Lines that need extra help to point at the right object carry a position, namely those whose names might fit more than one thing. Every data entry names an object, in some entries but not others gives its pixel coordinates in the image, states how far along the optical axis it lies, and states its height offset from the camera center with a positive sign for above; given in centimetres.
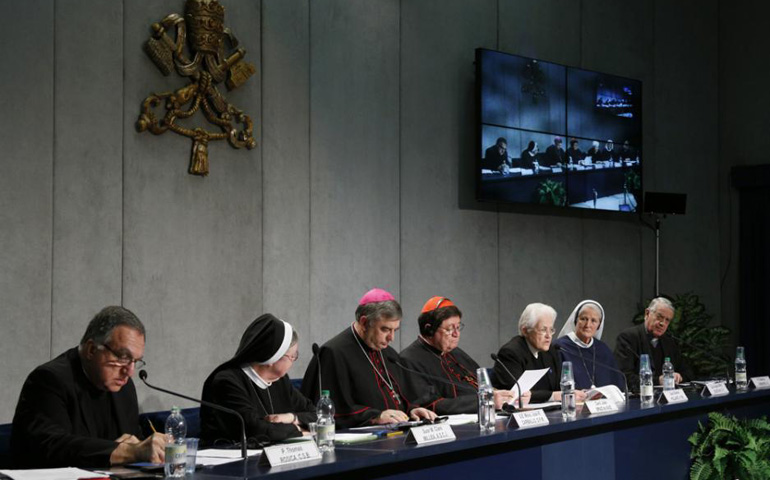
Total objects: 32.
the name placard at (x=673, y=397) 518 -69
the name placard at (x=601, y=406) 472 -67
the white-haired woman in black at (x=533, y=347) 596 -50
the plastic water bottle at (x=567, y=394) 459 -59
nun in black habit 396 -51
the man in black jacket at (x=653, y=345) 723 -60
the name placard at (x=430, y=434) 356 -61
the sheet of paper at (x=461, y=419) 432 -68
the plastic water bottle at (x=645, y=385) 529 -64
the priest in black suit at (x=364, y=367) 491 -51
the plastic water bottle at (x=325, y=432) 348 -58
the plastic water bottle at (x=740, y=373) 610 -67
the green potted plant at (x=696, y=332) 916 -64
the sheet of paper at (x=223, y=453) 331 -63
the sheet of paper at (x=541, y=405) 496 -71
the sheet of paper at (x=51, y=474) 280 -59
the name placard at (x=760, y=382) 611 -73
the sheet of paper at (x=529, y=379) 493 -56
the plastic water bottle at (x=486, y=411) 405 -59
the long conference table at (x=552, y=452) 316 -74
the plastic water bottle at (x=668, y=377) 550 -63
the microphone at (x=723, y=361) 889 -89
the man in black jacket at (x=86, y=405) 324 -49
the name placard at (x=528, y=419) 412 -64
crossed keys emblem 585 +113
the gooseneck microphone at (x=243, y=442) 315 -56
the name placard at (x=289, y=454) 302 -58
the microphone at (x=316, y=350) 412 -36
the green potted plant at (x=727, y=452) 508 -95
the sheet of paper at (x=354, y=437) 369 -64
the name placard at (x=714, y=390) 556 -70
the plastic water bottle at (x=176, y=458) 287 -55
